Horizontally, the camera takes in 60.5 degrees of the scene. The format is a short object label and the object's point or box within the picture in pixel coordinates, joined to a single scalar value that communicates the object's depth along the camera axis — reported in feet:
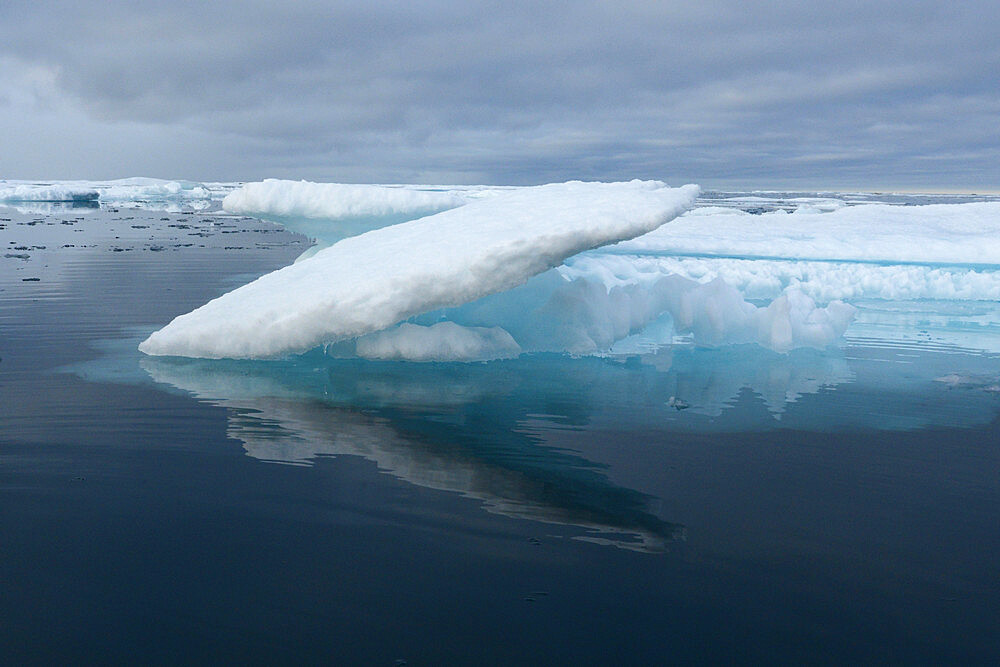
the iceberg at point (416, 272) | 26.50
